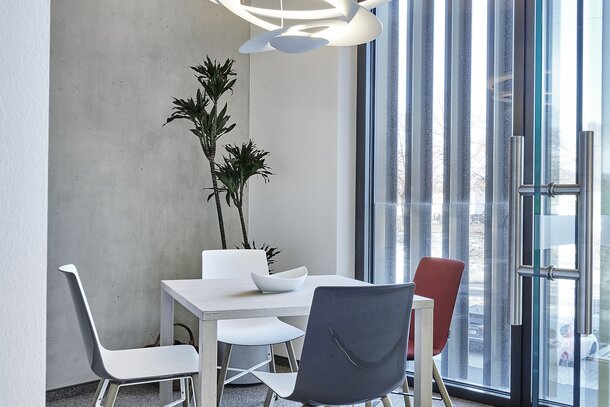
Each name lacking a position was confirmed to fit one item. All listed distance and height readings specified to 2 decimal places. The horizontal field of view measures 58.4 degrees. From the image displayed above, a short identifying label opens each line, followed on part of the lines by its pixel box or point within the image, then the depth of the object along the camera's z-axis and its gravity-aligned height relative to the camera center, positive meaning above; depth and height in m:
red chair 2.69 -0.42
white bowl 2.41 -0.33
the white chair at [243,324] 2.85 -0.67
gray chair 1.82 -0.46
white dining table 1.97 -0.39
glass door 1.02 +0.01
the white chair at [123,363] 2.11 -0.66
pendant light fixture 2.28 +0.82
